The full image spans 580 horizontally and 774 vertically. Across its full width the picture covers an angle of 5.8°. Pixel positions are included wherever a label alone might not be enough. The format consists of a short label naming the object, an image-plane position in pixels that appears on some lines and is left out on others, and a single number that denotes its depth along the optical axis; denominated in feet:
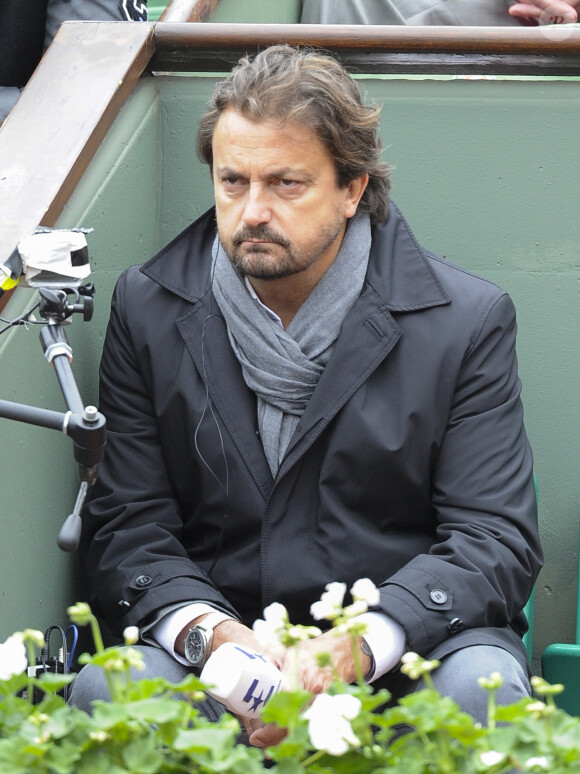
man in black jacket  21.74
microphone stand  20.16
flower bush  19.43
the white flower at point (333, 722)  19.44
